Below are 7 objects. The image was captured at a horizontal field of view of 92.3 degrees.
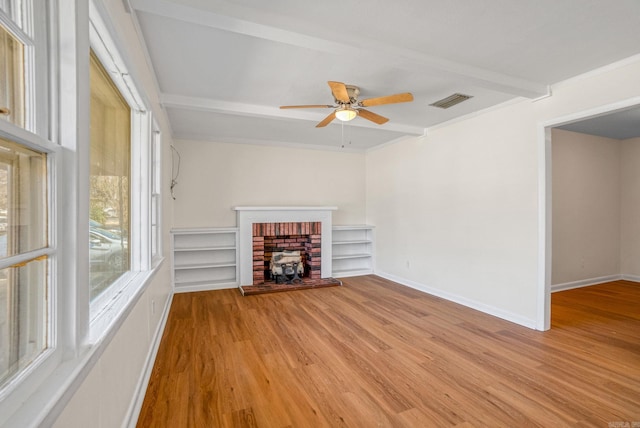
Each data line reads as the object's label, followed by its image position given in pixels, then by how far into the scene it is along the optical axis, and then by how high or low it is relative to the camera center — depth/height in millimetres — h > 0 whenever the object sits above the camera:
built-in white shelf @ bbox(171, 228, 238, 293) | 4898 -777
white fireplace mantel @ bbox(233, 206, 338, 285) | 5105 -148
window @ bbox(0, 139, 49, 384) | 812 -123
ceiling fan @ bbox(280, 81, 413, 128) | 2598 +1010
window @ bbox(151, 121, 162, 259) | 2972 +162
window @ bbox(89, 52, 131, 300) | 1574 +183
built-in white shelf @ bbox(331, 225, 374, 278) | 5949 -784
